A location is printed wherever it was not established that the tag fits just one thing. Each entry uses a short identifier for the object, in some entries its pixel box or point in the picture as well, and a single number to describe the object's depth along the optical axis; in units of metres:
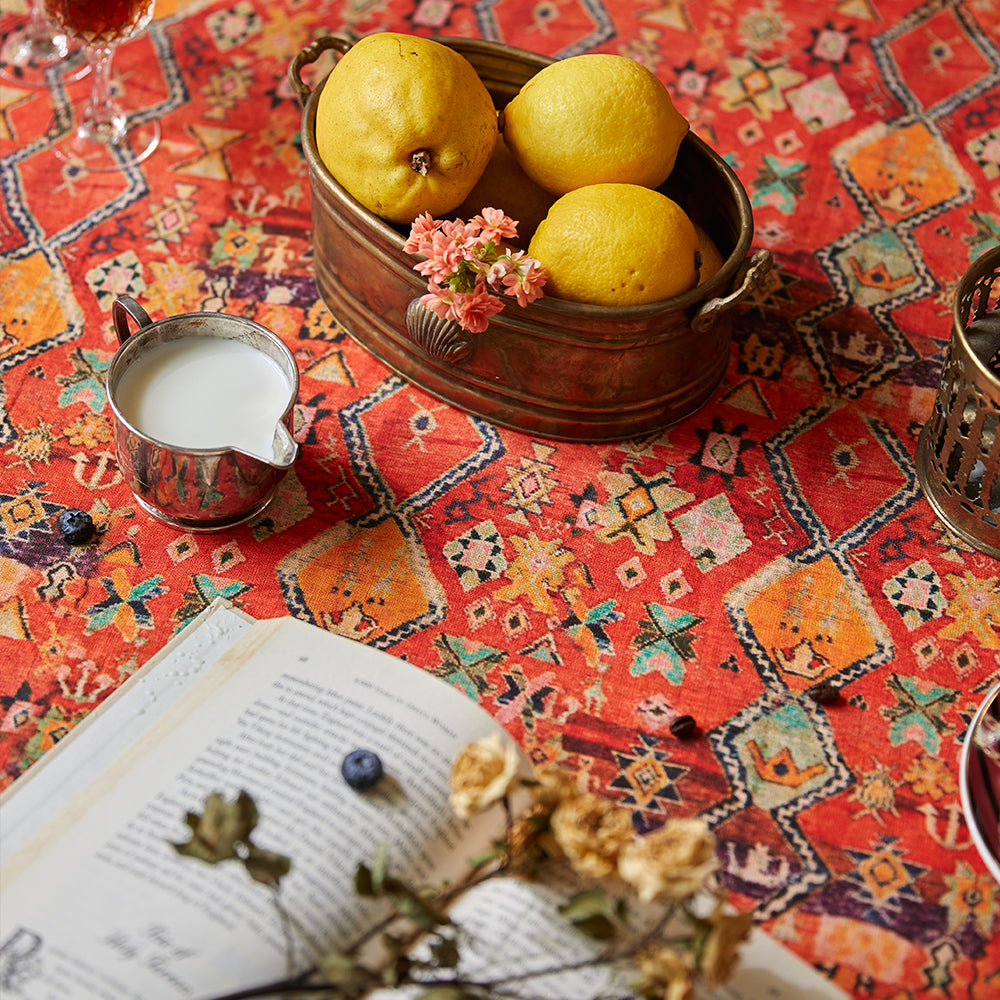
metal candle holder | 0.72
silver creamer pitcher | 0.70
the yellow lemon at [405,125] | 0.74
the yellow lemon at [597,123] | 0.78
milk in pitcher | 0.72
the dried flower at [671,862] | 0.48
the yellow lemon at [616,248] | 0.73
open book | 0.54
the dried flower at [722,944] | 0.49
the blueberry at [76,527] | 0.76
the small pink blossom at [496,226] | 0.73
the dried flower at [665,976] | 0.49
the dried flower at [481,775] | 0.52
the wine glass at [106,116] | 0.96
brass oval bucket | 0.76
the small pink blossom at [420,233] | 0.74
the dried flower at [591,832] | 0.52
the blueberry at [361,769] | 0.59
